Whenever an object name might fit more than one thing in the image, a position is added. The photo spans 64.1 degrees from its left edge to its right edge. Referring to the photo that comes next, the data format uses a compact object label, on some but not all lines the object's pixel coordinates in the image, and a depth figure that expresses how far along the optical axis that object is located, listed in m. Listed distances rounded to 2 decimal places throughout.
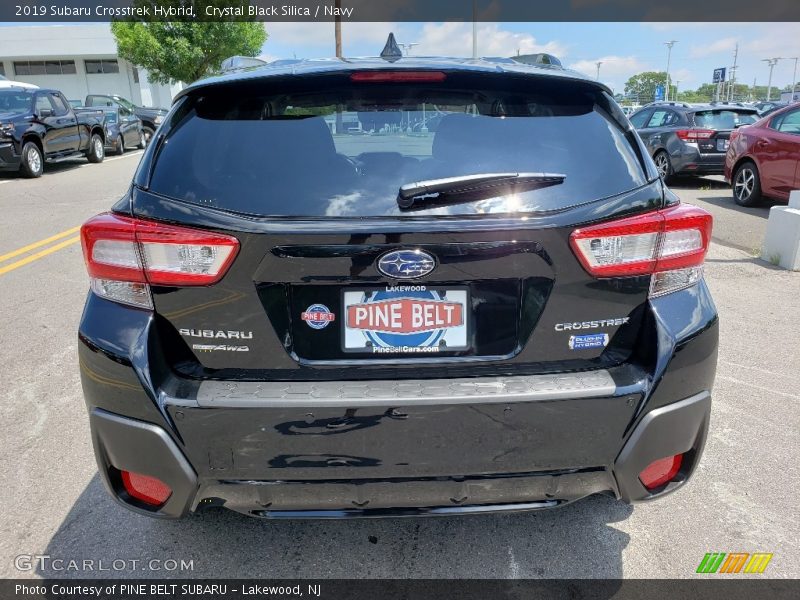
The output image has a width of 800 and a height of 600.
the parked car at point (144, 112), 21.67
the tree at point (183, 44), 36.53
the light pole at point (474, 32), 39.61
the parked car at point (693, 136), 12.33
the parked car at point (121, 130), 19.50
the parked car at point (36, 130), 13.55
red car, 9.04
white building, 50.16
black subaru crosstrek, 1.91
